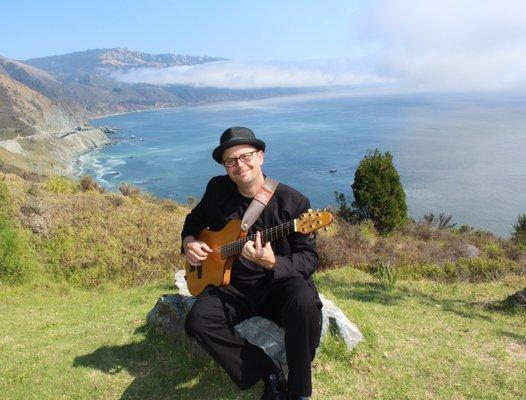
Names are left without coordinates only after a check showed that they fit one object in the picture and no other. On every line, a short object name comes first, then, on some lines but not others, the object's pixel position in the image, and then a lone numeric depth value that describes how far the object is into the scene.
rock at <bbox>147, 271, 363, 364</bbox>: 4.38
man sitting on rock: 3.71
